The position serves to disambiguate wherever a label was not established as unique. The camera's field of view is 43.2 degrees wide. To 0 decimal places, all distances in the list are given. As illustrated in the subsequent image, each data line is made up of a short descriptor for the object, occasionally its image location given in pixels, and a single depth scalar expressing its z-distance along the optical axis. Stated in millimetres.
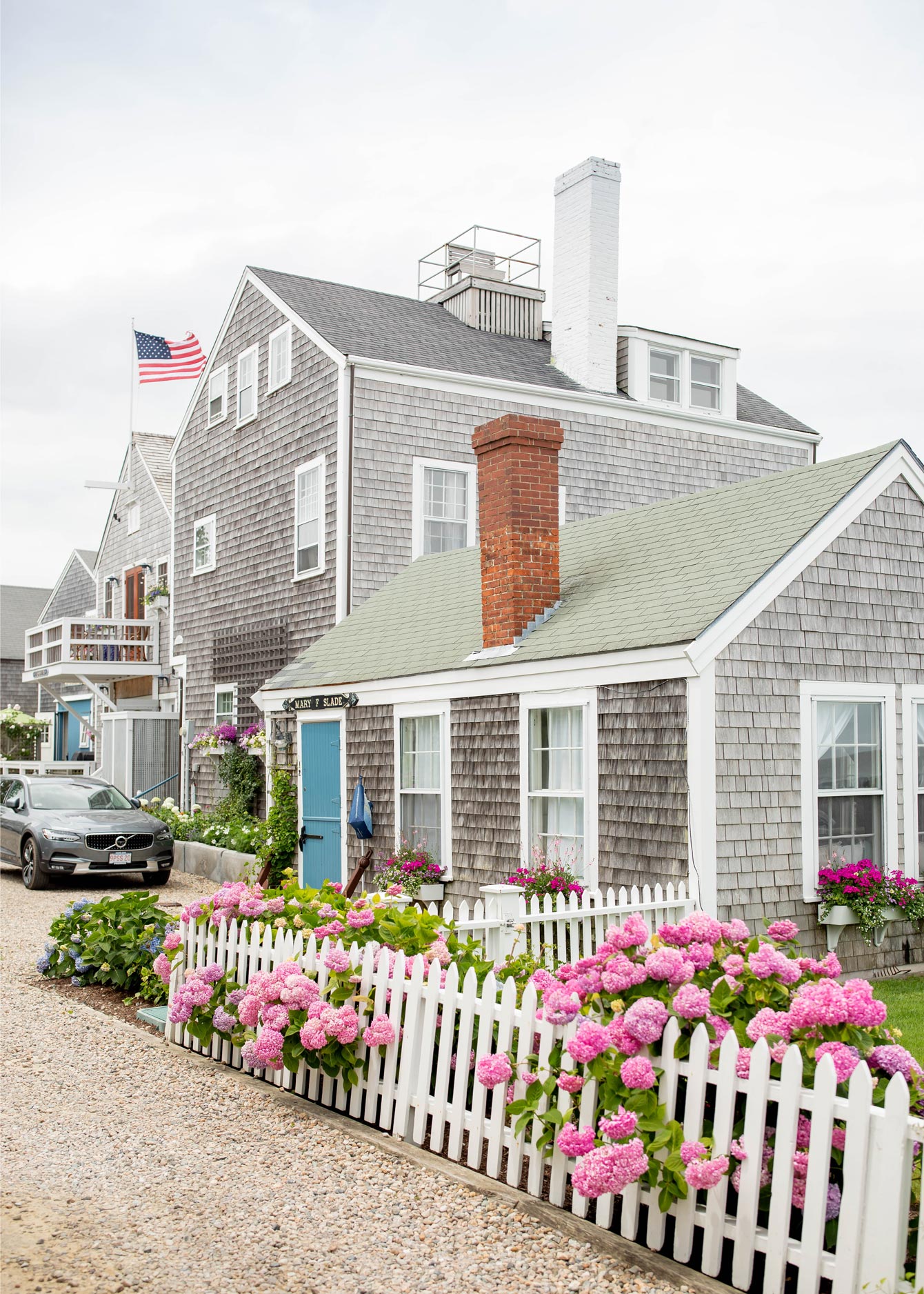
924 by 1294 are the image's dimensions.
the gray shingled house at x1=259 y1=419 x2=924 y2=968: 8992
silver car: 15977
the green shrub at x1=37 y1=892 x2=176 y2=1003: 9227
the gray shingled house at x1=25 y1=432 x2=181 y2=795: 23703
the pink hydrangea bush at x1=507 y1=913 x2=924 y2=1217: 3992
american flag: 25156
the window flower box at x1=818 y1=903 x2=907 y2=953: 9133
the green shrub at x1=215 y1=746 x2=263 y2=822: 19406
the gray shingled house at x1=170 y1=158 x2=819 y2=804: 17875
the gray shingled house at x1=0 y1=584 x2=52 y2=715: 46031
